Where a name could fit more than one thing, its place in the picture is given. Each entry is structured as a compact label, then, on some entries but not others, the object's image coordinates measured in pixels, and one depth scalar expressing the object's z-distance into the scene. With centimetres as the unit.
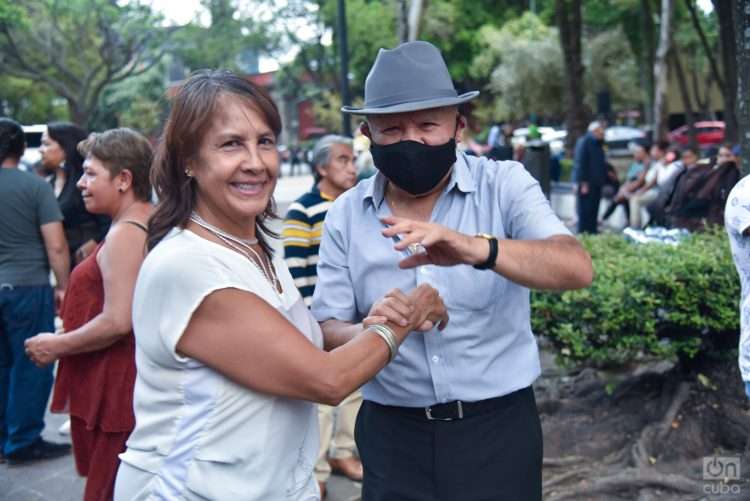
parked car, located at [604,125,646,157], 3422
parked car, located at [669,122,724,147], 3366
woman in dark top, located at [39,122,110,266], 600
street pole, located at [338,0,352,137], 1179
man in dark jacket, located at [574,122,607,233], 1312
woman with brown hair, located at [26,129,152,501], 336
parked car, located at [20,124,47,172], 1687
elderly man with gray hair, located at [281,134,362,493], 515
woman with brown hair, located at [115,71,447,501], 198
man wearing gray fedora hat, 259
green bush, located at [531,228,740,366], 470
